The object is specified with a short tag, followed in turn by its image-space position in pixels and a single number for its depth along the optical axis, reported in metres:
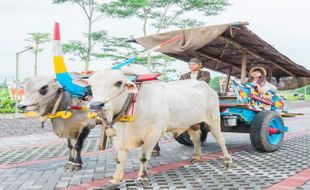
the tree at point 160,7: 28.95
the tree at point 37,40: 41.34
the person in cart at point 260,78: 7.94
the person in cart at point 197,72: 7.10
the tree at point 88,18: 30.41
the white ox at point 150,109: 4.60
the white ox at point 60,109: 5.71
